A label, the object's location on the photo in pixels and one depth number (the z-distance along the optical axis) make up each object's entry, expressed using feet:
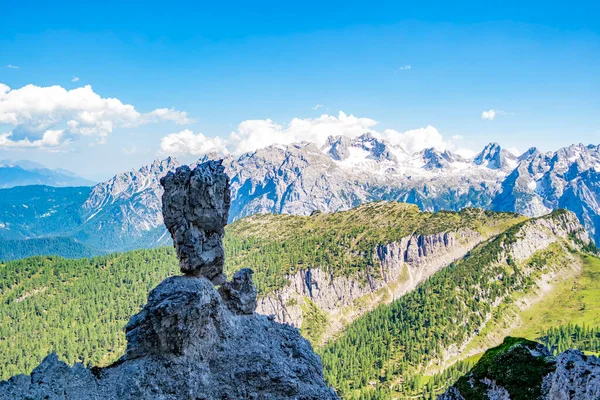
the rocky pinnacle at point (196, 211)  141.90
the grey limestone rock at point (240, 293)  153.17
